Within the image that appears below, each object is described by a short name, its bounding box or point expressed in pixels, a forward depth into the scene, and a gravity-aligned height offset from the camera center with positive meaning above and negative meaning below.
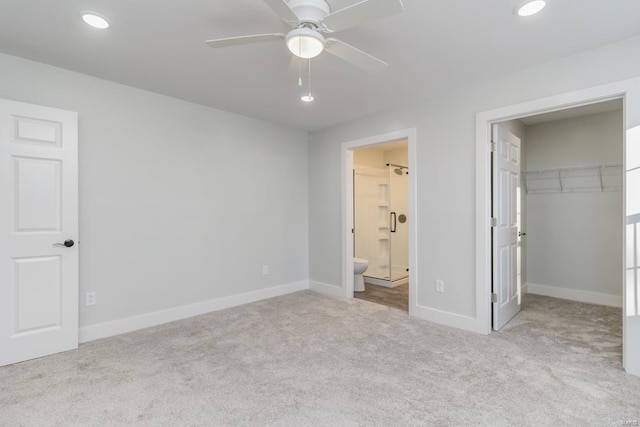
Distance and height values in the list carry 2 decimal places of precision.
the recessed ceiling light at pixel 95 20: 2.01 +1.27
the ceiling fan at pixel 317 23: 1.48 +0.99
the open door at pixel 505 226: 3.11 -0.12
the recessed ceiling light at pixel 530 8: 1.89 +1.27
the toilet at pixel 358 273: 4.74 -0.88
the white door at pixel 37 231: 2.44 -0.12
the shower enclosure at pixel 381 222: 5.48 -0.12
